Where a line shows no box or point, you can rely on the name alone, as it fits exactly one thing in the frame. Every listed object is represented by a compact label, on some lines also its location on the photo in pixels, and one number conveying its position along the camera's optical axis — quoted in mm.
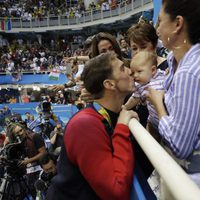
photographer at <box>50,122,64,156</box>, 4320
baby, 1430
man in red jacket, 1099
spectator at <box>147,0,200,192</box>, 914
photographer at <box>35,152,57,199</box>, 3375
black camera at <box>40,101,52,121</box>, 5434
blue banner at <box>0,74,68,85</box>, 18261
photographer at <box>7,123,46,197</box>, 4152
